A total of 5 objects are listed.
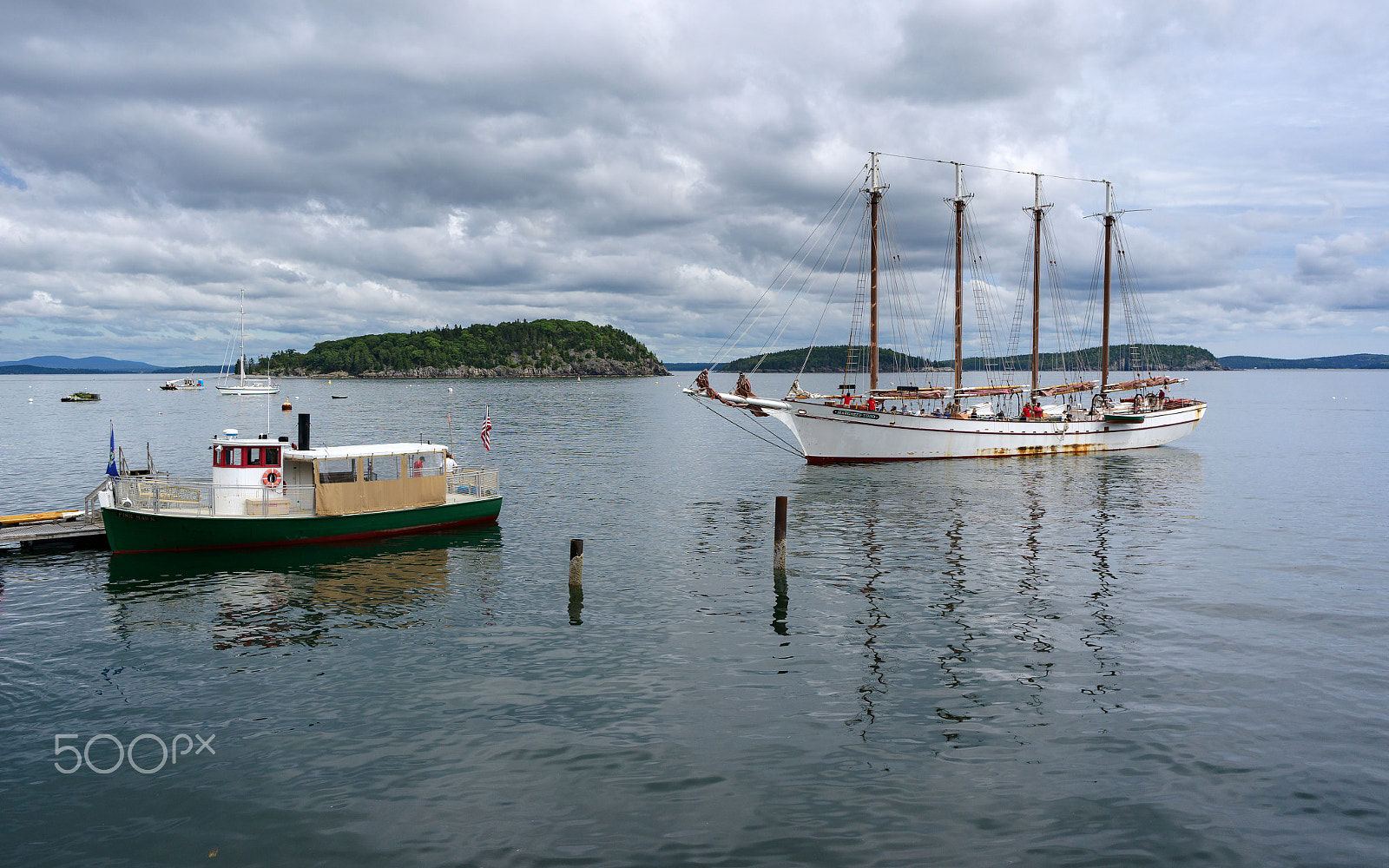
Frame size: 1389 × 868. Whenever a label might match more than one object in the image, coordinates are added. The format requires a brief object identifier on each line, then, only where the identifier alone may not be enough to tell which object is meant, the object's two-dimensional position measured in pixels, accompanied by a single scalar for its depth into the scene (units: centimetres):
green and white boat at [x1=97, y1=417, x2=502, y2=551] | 3212
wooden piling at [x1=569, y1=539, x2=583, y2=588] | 2645
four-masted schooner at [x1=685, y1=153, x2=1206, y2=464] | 6531
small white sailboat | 19510
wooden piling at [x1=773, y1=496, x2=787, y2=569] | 2892
